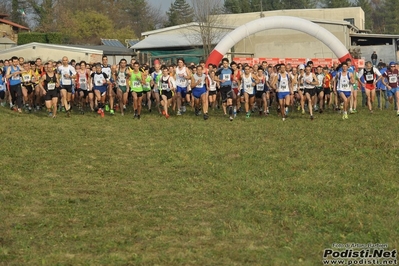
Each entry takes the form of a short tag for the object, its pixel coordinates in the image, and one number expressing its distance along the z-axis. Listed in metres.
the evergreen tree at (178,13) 96.69
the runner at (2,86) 23.50
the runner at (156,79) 22.73
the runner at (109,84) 22.69
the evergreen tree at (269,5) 112.68
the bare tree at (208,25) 52.84
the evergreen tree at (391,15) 119.50
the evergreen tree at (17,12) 84.61
